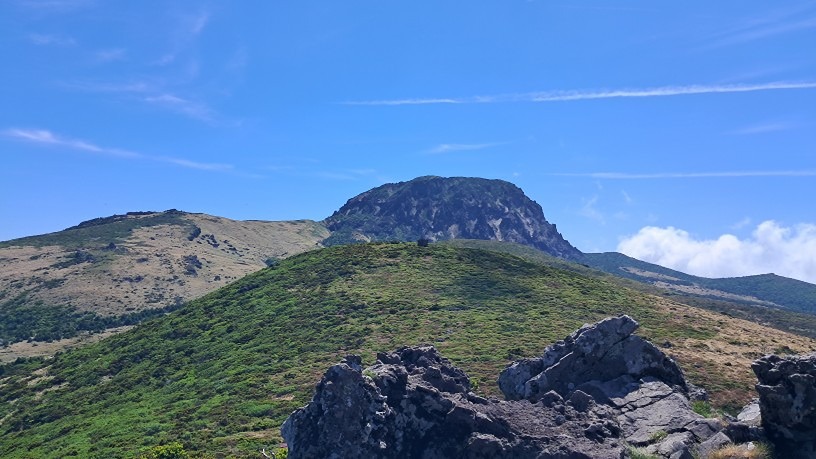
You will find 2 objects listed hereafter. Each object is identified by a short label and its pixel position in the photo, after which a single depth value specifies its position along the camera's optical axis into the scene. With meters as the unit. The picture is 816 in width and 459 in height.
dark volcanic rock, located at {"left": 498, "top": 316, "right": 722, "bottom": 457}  29.55
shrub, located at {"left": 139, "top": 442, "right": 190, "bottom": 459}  44.31
